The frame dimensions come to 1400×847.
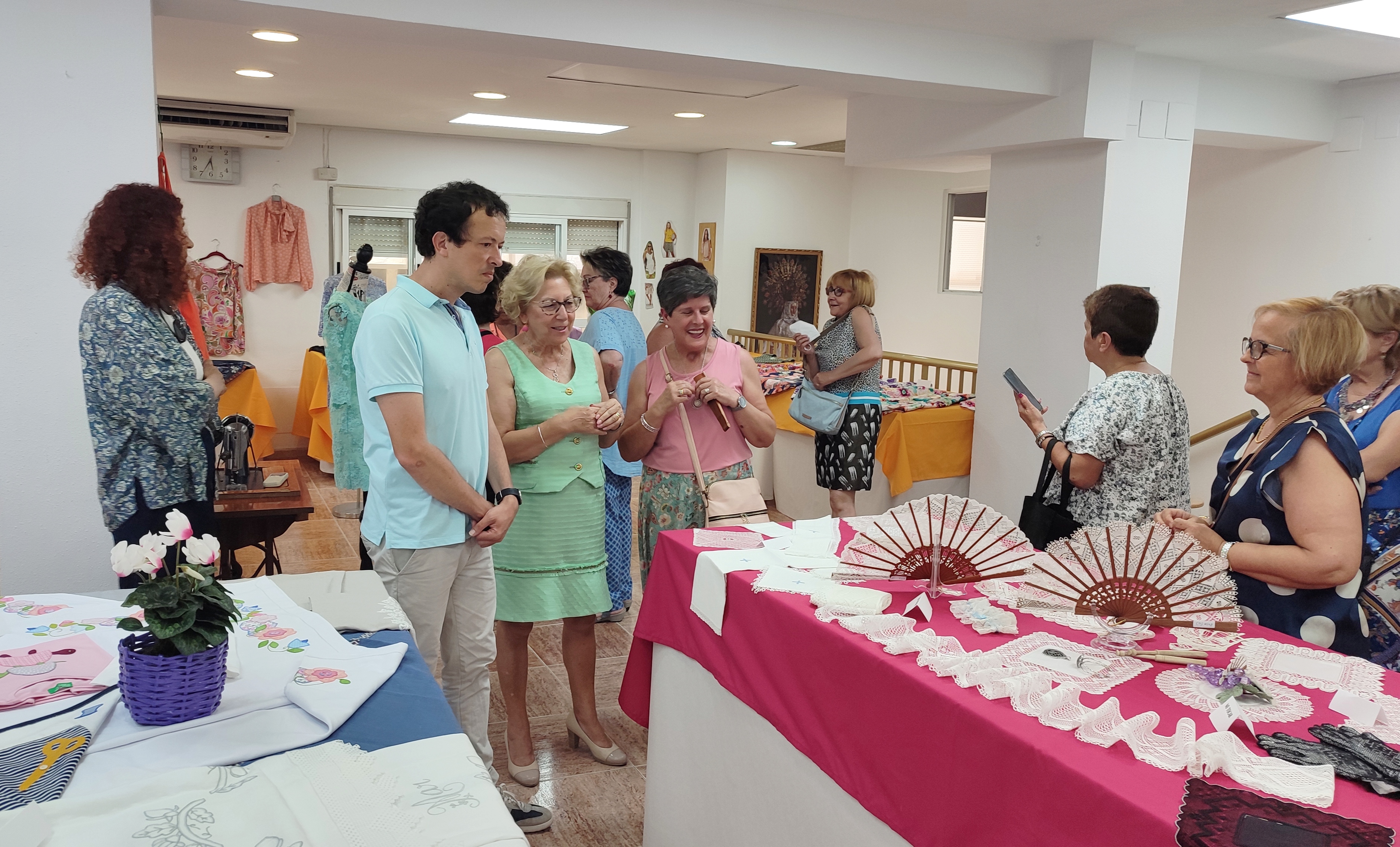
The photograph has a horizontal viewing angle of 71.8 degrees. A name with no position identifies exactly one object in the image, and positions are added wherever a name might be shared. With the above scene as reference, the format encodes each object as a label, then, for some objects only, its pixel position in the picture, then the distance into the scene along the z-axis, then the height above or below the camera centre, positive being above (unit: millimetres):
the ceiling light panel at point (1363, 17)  3891 +1196
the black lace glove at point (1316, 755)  1295 -618
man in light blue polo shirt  2199 -340
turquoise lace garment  4059 -527
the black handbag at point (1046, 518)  2820 -648
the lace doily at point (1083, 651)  1592 -628
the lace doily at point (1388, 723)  1438 -625
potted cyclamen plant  1414 -549
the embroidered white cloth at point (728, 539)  2441 -650
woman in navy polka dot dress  1886 -374
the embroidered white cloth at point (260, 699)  1360 -680
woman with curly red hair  2500 -272
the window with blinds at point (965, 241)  9453 +501
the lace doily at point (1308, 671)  1621 -621
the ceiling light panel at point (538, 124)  7902 +1265
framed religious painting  9812 -12
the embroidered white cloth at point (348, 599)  1890 -680
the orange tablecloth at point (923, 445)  5664 -905
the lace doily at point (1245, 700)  1491 -624
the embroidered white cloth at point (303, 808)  1159 -675
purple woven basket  1420 -621
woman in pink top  2842 -392
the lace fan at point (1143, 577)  1733 -508
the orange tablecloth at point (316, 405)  7492 -1091
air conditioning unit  7227 +1062
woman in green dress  2748 -542
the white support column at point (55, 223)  2865 +98
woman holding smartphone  2664 -363
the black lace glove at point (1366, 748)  1285 -608
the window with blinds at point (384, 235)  8883 +319
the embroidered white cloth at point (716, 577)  2230 -684
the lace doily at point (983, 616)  1845 -628
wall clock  8094 +827
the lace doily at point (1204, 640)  1779 -626
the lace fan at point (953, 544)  2080 -540
